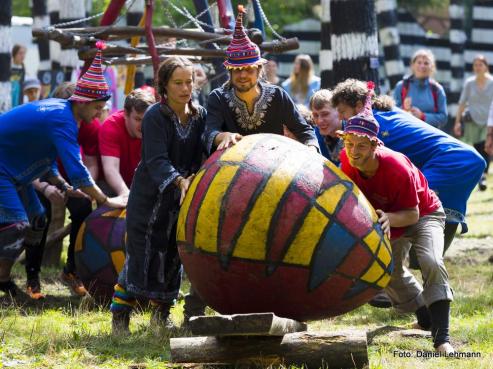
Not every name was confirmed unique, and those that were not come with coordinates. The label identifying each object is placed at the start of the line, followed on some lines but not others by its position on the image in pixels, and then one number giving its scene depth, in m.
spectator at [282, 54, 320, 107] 25.65
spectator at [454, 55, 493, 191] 31.31
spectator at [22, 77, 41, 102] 25.71
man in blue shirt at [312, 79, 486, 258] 14.65
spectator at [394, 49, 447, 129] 21.97
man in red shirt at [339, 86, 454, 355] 11.80
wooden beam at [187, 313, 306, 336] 10.21
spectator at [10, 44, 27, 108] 32.11
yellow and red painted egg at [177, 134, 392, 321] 10.62
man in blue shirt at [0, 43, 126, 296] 14.45
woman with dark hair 12.60
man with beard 12.28
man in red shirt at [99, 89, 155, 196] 16.16
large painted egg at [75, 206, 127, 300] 15.15
